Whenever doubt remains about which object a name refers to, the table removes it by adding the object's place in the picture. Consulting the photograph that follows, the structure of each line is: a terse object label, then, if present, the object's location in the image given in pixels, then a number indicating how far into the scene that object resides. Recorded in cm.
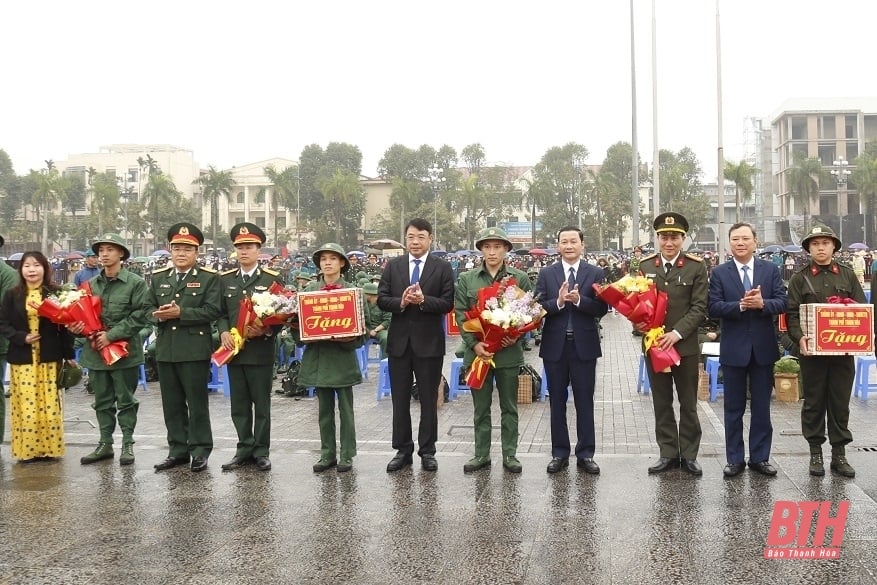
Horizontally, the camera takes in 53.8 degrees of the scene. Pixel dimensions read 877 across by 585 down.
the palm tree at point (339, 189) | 8212
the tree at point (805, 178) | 8012
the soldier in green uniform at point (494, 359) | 699
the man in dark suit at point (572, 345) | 690
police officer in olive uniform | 680
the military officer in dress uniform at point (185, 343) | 724
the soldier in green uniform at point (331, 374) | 710
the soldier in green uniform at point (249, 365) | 721
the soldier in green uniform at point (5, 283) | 785
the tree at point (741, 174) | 6544
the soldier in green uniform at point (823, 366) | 673
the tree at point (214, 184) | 8150
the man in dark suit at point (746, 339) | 673
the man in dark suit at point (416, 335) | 709
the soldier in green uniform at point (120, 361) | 746
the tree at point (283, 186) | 8569
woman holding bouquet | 747
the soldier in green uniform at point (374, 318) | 746
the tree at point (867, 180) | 7694
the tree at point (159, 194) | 7619
